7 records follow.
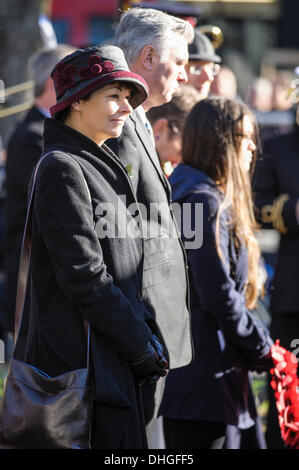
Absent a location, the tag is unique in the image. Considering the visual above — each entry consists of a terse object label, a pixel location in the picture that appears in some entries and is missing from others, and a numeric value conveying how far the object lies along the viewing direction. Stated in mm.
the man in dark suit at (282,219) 8969
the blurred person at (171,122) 7758
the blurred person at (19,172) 8805
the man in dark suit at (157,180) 5863
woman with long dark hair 6731
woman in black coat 5098
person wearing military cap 8555
